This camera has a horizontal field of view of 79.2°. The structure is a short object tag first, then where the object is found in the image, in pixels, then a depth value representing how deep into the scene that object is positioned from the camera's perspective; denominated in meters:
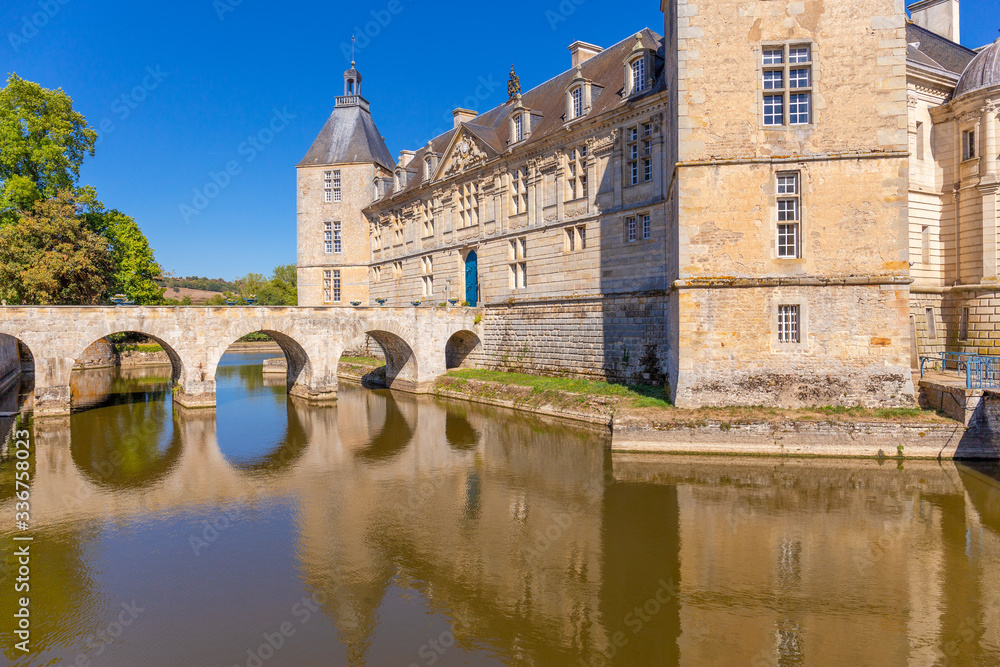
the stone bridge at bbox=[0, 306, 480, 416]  19.55
